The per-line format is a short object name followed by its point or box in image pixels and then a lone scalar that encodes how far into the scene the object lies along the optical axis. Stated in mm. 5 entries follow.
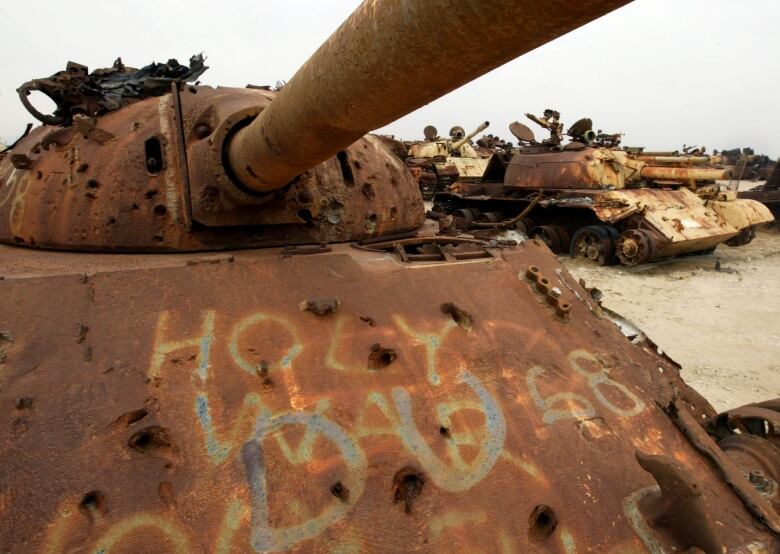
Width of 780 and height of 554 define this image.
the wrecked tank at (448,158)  17609
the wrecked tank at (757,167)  30725
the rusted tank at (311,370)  1827
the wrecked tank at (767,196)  16625
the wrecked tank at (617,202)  11148
